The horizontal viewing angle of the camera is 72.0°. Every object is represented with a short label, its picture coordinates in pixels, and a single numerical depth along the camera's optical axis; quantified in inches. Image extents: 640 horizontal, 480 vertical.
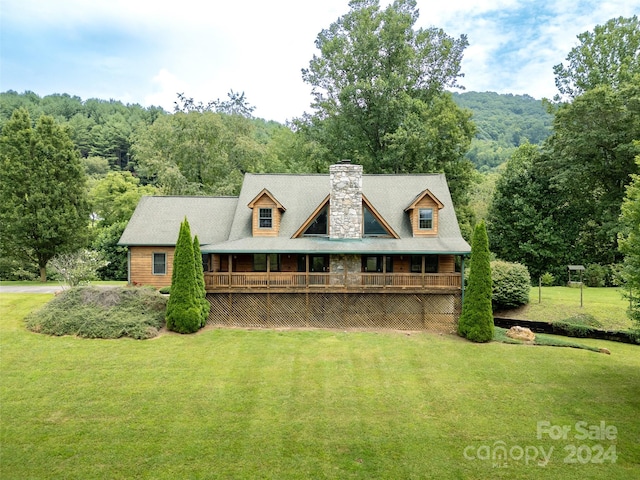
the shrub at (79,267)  809.5
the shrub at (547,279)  1176.2
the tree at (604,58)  1213.1
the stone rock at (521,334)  685.3
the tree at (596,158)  1095.0
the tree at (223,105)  1542.8
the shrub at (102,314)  637.9
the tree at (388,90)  1272.1
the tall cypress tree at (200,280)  704.4
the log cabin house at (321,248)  749.9
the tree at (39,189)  1004.6
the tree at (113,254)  1253.7
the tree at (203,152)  1449.3
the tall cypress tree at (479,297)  665.6
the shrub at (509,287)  858.8
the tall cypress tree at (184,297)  666.2
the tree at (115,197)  1472.6
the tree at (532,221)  1269.7
